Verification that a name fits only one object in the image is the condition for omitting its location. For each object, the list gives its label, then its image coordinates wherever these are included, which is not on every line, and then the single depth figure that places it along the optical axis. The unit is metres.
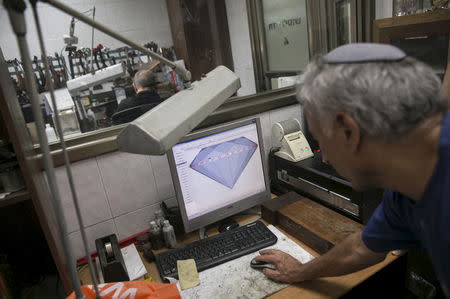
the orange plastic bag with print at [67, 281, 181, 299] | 0.74
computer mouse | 1.10
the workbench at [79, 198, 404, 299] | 1.00
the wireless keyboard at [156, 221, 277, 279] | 1.17
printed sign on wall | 2.50
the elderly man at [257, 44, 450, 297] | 0.62
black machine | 1.20
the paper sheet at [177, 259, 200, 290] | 1.09
